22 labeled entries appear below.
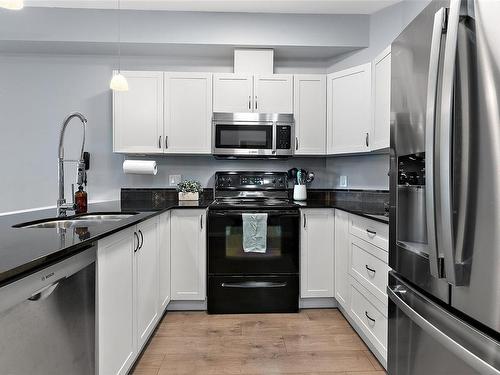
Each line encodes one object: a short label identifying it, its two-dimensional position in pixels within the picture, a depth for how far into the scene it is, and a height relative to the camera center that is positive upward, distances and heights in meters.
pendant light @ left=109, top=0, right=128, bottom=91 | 2.32 +0.77
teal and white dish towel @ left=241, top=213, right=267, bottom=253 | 2.51 -0.39
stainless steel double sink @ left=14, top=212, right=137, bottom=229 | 1.58 -0.22
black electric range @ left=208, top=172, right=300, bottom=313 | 2.53 -0.65
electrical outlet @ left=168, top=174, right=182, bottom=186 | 3.18 +0.05
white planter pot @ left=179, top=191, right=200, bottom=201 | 2.96 -0.11
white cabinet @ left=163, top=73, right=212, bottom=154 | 2.83 +0.68
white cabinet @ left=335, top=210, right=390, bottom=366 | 1.79 -0.63
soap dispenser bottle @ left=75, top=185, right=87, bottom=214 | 2.00 -0.12
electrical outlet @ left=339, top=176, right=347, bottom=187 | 3.12 +0.05
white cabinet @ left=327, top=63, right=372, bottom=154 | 2.56 +0.68
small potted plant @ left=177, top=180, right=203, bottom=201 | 2.96 -0.06
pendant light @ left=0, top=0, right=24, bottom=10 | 1.44 +0.86
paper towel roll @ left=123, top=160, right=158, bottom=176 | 2.81 +0.16
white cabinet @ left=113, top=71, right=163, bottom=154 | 2.80 +0.66
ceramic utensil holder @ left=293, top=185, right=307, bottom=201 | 3.03 -0.08
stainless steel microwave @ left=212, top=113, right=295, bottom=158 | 2.79 +0.48
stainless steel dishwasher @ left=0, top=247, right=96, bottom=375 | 0.79 -0.42
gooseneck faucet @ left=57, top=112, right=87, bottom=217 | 1.91 +0.05
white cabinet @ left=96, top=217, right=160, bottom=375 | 1.30 -0.58
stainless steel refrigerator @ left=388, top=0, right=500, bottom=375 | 0.70 +0.00
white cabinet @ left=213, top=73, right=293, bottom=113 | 2.85 +0.88
